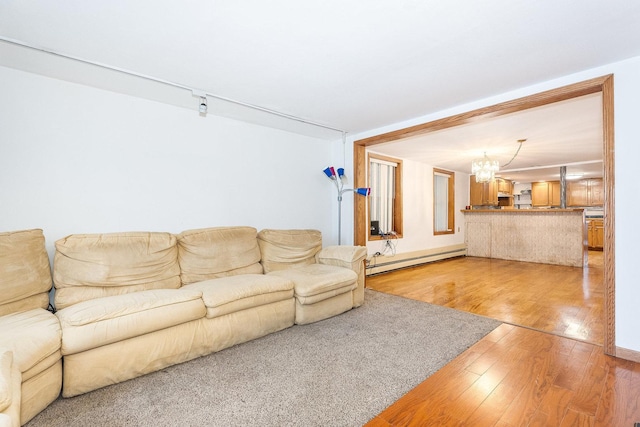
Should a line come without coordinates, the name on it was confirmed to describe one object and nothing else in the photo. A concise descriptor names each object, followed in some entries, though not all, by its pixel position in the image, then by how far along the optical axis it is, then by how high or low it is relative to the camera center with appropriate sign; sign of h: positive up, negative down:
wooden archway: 2.25 +0.66
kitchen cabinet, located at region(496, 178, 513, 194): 7.85 +0.72
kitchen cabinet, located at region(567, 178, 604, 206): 8.15 +0.53
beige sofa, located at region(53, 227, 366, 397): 1.86 -0.63
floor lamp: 4.07 +0.41
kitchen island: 5.88 -0.50
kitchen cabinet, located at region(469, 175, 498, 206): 7.38 +0.47
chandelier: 4.80 +0.71
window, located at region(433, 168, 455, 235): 6.86 +0.24
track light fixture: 2.88 +1.06
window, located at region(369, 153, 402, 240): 5.30 +0.29
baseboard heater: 5.12 -0.92
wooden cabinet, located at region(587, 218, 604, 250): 8.11 -0.59
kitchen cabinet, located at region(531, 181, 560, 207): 8.73 +0.54
